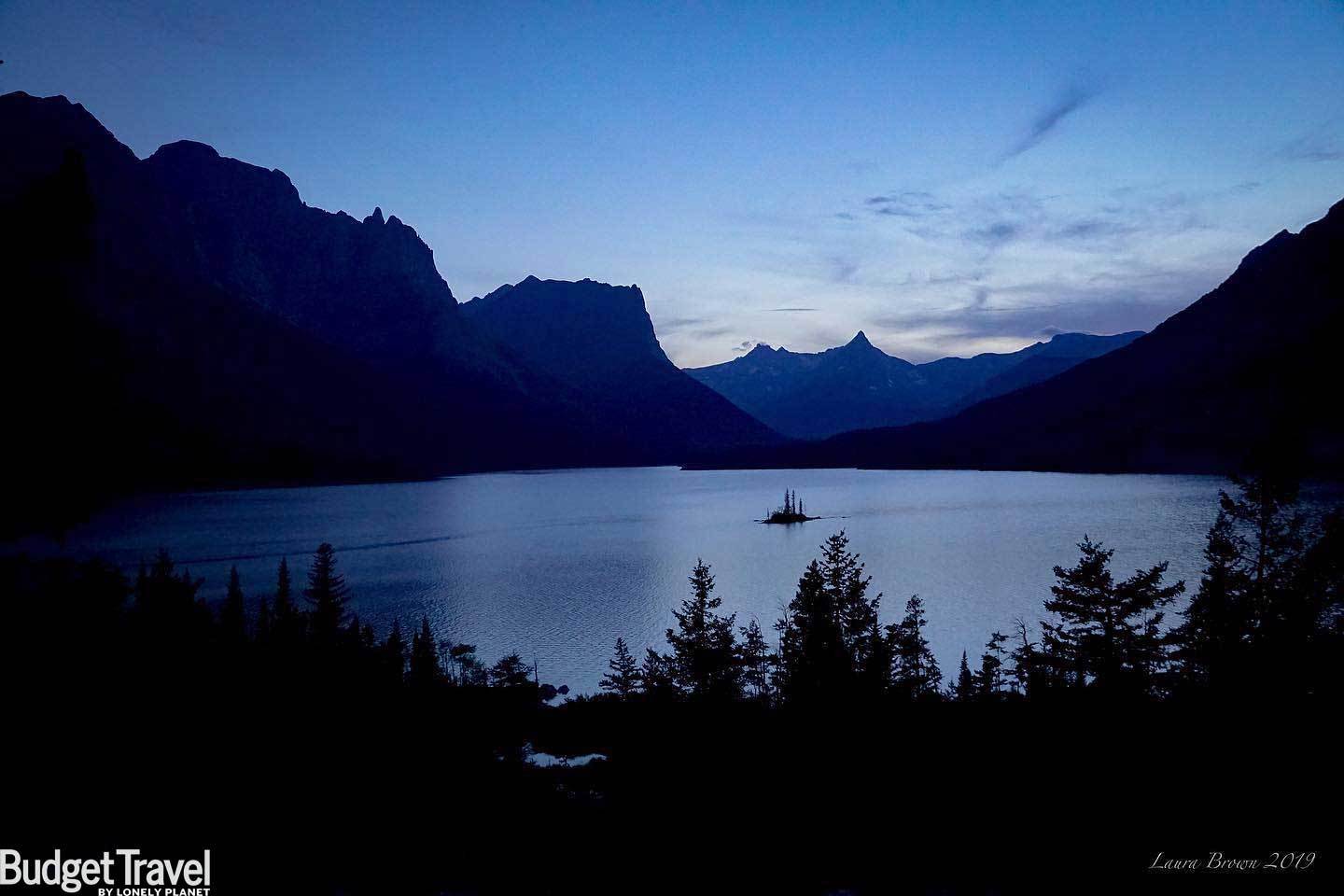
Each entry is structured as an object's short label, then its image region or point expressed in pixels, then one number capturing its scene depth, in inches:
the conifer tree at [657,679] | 1593.3
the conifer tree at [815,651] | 1354.6
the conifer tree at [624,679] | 1957.4
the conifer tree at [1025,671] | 1408.7
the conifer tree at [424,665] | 1886.1
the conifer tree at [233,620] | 2004.2
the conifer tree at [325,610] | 2058.3
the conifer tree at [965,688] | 1470.7
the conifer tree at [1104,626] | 1348.4
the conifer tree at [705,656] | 1584.3
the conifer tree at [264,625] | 2129.7
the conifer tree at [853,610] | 1636.3
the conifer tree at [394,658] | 1855.3
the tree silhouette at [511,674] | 2273.6
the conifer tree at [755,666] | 1849.0
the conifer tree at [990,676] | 1518.7
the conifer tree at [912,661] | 1626.5
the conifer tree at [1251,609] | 1096.2
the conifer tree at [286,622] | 1979.6
